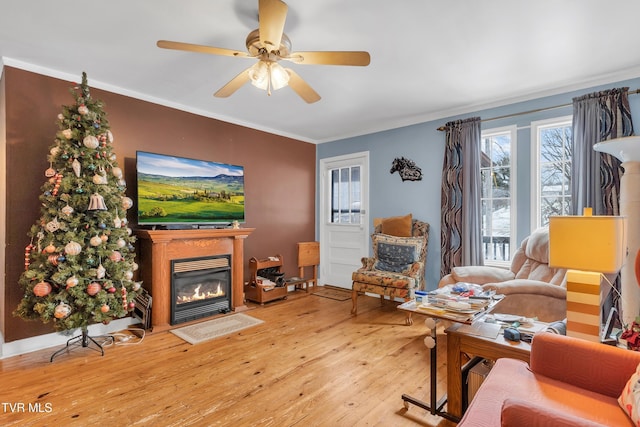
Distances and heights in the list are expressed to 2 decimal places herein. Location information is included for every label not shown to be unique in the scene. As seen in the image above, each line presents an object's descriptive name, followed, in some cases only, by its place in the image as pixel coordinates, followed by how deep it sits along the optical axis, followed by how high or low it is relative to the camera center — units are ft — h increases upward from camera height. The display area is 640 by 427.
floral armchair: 11.84 -2.00
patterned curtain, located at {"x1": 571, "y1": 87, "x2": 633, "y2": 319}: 9.23 +1.84
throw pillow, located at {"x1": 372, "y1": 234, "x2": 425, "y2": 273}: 12.93 -1.54
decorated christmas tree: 8.07 -0.54
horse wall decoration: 14.11 +2.11
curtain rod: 9.21 +3.60
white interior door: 16.20 -0.05
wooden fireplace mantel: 10.64 -1.35
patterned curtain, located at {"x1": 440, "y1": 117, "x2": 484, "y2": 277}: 11.94 +0.69
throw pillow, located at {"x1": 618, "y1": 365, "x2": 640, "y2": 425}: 3.54 -2.17
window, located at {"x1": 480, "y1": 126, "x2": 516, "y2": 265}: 11.67 +0.85
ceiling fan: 5.55 +3.32
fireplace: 11.19 -2.73
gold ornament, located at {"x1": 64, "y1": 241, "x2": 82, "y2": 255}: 8.09 -0.85
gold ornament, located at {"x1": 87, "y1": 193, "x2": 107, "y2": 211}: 8.49 +0.33
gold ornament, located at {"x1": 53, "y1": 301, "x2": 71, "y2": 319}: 7.93 -2.42
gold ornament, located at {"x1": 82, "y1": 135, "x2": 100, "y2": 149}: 8.52 +2.00
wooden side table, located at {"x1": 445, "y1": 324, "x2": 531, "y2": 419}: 5.37 -2.42
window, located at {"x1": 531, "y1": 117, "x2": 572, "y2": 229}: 10.66 +1.62
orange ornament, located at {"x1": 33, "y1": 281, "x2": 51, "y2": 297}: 7.81 -1.85
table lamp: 5.03 -0.69
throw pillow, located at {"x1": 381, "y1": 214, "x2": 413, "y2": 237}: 13.69 -0.48
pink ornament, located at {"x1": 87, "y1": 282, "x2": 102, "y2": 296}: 8.33 -1.95
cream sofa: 7.91 -1.90
